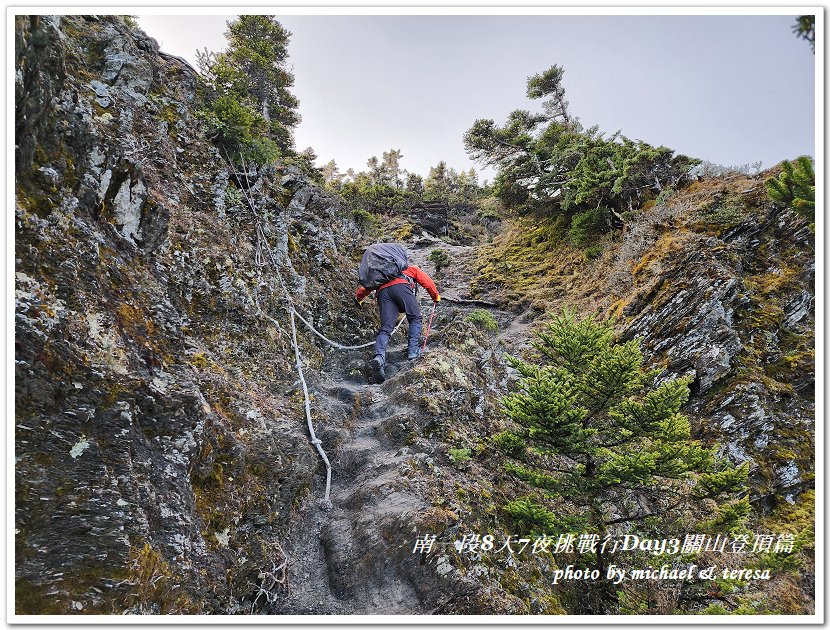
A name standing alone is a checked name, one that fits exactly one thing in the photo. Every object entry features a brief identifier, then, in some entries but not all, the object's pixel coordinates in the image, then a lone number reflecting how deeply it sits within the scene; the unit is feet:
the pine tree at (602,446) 15.99
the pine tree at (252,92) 29.63
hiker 29.71
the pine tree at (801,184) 16.96
